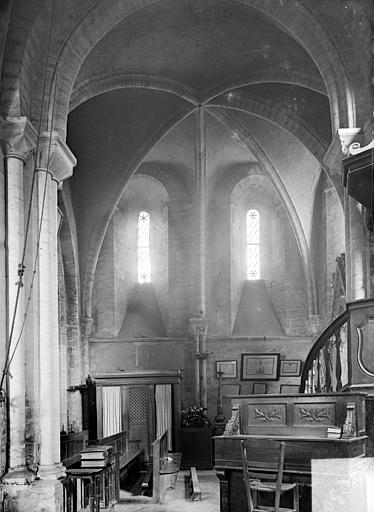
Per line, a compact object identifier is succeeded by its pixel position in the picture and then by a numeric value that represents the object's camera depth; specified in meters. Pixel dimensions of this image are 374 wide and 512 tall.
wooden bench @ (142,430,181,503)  11.51
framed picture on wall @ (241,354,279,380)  18.56
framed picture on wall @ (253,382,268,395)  18.48
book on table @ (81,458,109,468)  8.96
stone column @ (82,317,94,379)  18.12
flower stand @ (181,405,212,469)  16.94
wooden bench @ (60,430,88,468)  13.73
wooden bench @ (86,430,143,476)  13.60
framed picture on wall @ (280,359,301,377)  18.53
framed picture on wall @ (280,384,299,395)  18.38
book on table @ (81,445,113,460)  8.99
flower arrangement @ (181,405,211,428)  17.45
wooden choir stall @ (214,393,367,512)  7.23
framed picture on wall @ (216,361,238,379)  18.69
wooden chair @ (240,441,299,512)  6.82
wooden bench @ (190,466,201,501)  11.91
